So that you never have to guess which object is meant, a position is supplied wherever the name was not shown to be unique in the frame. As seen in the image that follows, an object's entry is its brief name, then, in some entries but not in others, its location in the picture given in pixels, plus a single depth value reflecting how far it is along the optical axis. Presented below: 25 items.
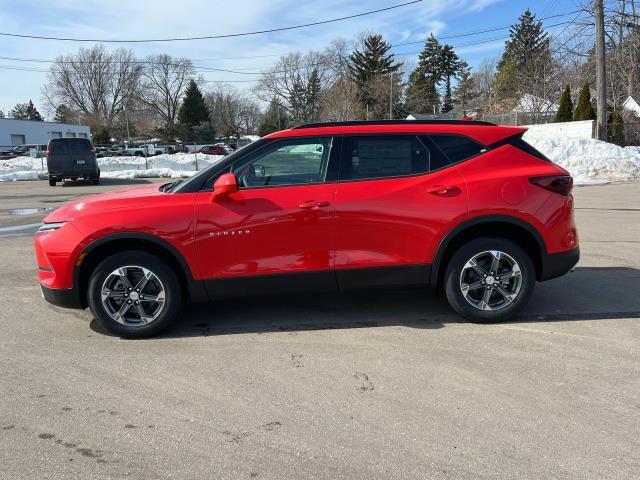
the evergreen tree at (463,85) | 87.56
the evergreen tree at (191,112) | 80.12
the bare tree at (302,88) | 72.94
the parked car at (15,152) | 43.99
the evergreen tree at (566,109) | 30.89
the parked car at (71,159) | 20.48
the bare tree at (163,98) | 96.12
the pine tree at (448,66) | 86.00
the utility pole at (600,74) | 21.34
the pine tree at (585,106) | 28.67
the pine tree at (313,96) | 74.12
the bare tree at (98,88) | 98.00
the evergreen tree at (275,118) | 77.50
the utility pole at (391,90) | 58.16
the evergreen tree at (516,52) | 64.19
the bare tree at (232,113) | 105.25
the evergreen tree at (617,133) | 25.06
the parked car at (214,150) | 49.56
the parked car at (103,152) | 44.94
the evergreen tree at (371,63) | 70.64
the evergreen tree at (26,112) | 113.06
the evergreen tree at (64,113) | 98.19
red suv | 4.38
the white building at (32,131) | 65.81
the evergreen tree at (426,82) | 75.25
